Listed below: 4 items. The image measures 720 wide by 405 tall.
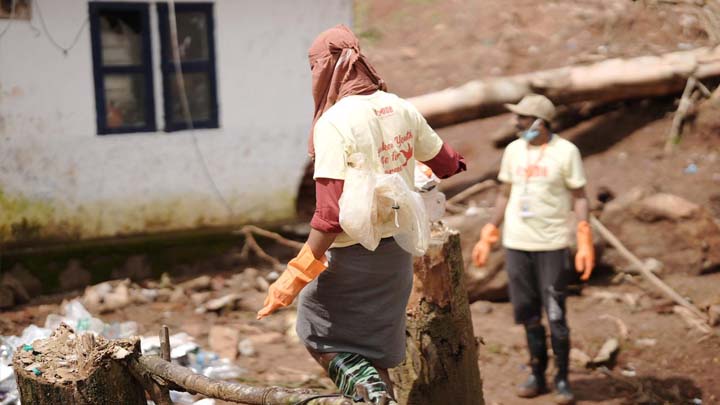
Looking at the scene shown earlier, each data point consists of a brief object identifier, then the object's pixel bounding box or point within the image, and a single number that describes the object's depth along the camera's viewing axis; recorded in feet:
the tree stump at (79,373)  22.99
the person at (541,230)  36.70
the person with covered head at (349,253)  22.25
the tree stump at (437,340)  29.81
